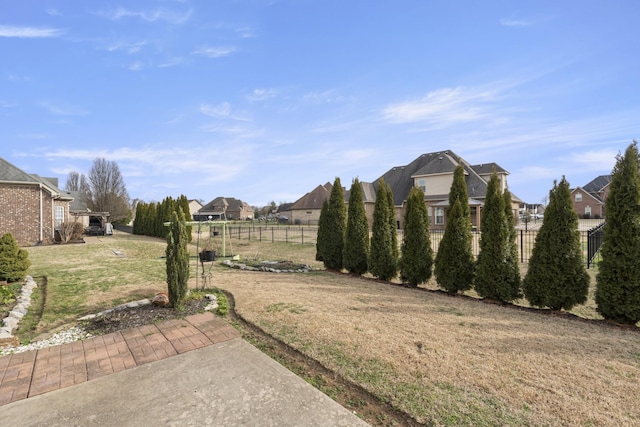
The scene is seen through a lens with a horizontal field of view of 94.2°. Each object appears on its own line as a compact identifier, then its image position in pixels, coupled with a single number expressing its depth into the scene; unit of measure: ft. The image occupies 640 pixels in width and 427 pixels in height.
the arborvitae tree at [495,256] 20.75
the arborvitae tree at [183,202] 79.66
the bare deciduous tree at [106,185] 135.85
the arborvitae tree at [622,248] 15.88
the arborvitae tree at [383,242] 28.89
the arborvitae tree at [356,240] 31.83
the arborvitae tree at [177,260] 17.08
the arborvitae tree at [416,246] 26.00
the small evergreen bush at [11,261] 23.67
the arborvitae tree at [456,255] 23.21
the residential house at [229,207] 248.52
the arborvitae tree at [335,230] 34.78
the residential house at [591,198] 135.54
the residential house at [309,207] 148.36
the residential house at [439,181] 85.34
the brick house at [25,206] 53.96
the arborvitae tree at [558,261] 18.02
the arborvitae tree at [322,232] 35.95
